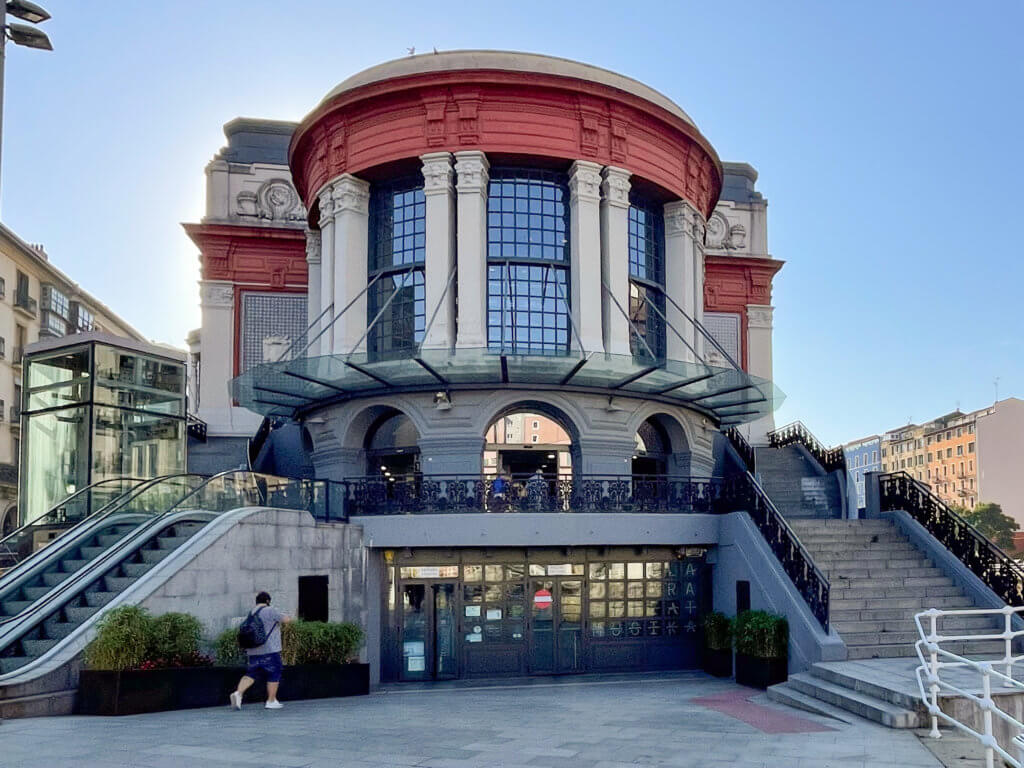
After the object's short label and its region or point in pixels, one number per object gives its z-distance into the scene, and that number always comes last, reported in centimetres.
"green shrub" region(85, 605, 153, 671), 1295
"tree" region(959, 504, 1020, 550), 7619
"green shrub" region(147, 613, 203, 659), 1348
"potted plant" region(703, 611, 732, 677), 1986
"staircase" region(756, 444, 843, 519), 2789
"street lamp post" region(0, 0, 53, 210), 1316
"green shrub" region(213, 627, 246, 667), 1479
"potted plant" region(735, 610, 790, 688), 1716
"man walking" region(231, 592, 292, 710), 1370
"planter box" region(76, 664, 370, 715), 1284
